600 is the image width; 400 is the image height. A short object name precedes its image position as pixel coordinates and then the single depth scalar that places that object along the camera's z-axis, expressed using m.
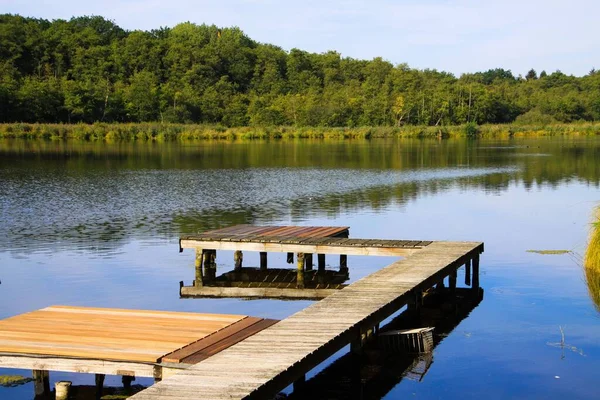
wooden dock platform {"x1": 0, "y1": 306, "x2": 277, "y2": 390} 8.26
